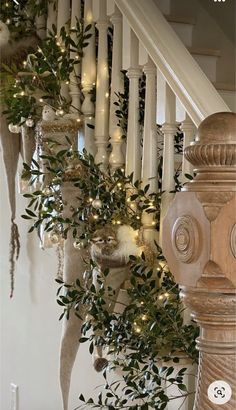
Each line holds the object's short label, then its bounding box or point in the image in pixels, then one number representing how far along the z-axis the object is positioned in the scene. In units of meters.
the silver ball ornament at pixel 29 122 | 2.45
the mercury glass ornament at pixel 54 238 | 2.33
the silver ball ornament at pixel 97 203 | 2.02
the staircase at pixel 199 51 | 2.80
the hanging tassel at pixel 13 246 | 3.10
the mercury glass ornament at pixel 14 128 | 2.53
